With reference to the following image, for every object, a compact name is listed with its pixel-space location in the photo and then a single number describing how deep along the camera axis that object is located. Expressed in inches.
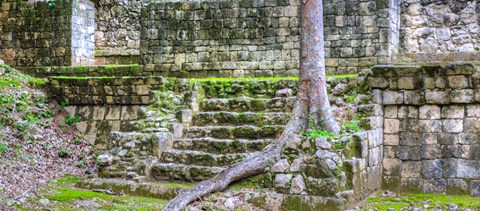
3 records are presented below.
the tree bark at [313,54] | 319.6
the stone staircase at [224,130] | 337.4
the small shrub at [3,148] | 357.1
